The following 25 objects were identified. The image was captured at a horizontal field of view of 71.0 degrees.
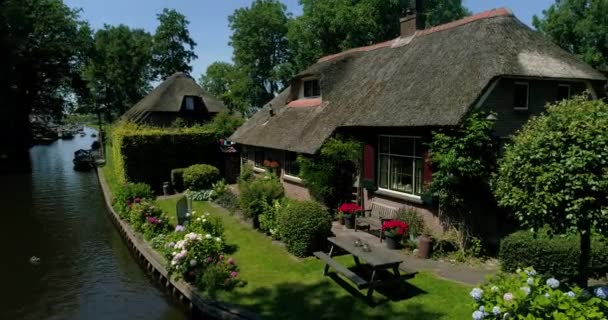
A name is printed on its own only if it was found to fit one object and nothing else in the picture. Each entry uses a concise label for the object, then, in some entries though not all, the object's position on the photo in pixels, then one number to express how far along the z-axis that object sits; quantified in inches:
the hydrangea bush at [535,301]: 219.0
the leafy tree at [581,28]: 1300.4
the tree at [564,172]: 244.4
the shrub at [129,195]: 738.8
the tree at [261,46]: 1962.4
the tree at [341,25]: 1433.6
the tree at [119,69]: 2324.1
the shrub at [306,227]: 470.6
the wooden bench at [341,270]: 335.6
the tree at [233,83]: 1975.9
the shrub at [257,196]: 609.9
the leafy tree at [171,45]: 2411.4
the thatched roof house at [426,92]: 486.6
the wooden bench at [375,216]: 542.0
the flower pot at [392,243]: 485.1
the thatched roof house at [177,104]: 1477.6
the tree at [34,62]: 1577.3
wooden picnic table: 338.3
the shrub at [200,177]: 908.6
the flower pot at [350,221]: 577.6
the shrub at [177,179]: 940.6
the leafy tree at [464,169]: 446.6
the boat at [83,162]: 1559.5
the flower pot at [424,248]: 453.7
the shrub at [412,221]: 501.0
